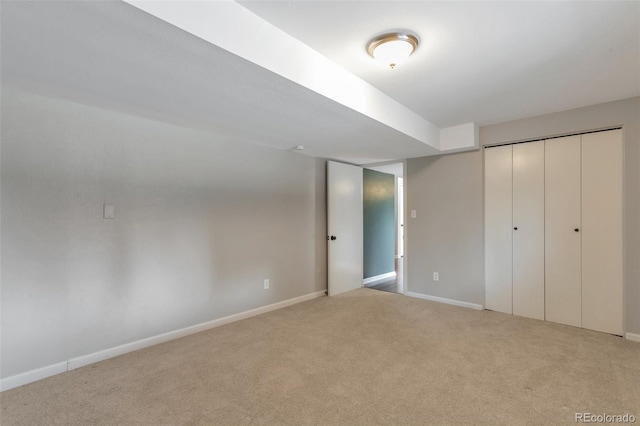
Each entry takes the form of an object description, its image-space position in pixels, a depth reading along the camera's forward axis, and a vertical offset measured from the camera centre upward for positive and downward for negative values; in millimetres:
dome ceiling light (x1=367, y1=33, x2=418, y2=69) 1896 +1087
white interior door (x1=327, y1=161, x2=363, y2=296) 4617 -220
